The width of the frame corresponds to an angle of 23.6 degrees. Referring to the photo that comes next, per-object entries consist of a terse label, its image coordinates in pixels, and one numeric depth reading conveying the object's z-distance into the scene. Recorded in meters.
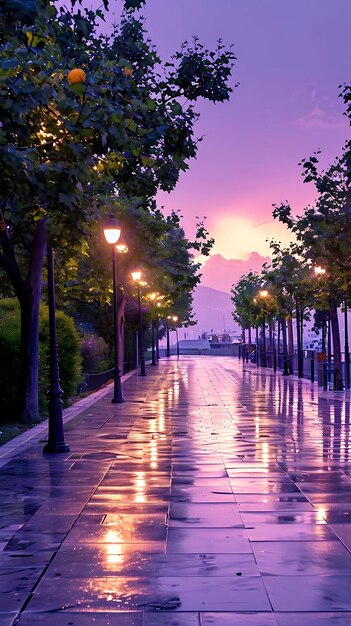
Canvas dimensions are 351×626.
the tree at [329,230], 24.73
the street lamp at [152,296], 47.81
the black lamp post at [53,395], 13.31
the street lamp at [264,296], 56.19
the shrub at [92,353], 37.09
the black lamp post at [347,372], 31.25
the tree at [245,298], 78.41
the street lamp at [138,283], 35.50
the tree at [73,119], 7.84
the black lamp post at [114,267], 21.69
